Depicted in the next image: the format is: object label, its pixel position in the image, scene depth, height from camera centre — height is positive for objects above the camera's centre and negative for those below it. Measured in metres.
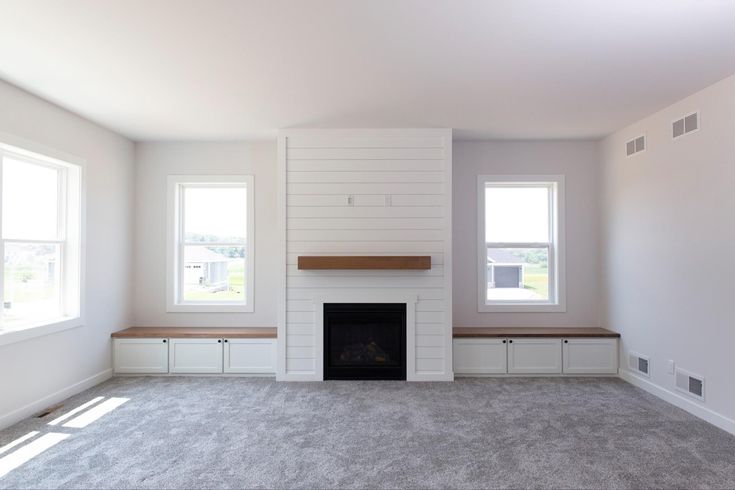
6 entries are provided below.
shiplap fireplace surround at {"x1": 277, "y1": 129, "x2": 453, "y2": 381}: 4.21 +0.24
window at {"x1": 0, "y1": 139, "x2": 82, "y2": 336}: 3.22 +0.04
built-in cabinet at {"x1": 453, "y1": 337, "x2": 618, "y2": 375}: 4.32 -1.17
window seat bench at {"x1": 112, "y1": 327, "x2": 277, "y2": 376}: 4.33 -1.16
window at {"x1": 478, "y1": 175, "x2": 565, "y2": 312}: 4.77 +0.07
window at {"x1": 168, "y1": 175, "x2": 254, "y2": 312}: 4.82 +0.04
